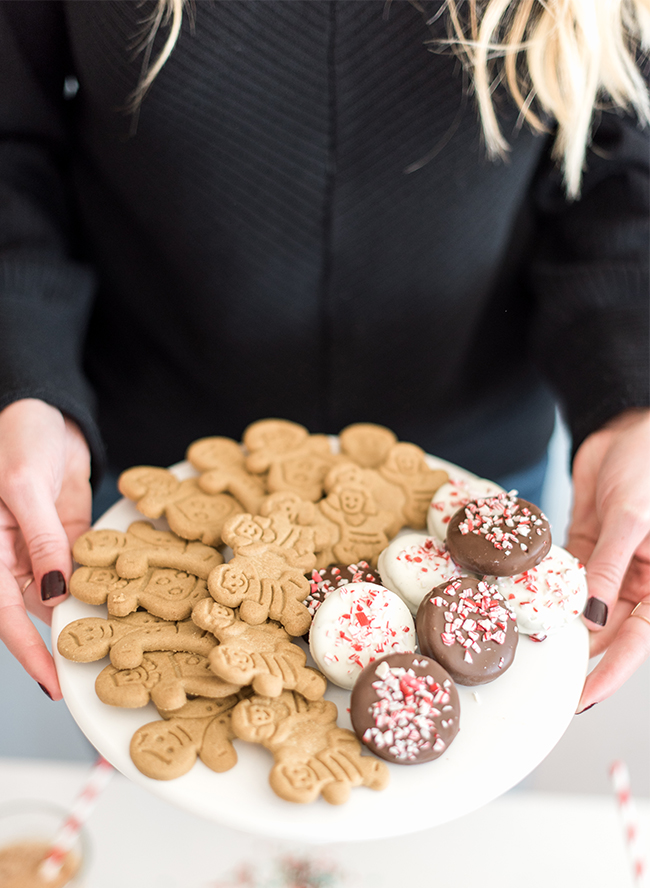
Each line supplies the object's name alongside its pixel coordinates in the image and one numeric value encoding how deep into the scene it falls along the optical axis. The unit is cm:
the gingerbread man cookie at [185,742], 63
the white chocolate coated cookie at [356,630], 71
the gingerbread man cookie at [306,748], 62
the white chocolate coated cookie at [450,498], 89
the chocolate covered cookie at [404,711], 65
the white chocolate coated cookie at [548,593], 78
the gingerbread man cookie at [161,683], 68
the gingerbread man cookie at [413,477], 94
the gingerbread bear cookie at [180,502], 88
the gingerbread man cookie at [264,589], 75
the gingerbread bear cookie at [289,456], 97
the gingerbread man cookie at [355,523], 87
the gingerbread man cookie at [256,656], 67
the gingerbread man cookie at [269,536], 82
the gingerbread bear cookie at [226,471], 94
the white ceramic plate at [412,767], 62
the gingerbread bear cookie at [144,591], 77
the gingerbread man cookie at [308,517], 87
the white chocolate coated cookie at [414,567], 81
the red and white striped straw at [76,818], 111
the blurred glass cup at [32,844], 110
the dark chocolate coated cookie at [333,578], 79
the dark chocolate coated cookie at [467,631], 71
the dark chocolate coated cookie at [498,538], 79
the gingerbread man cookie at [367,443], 104
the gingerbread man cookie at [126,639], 71
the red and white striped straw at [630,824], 111
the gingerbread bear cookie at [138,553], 81
